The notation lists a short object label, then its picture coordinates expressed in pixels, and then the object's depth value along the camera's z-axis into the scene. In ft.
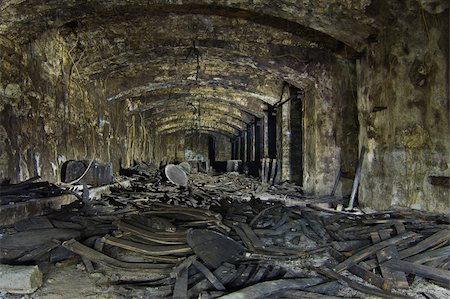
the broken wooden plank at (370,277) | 9.21
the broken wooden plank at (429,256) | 10.61
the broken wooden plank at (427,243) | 11.04
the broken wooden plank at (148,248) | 11.63
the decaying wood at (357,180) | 21.59
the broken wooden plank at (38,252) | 10.84
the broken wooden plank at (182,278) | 8.46
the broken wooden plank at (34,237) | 11.80
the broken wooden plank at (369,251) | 10.52
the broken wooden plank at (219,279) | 8.75
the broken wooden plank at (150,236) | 12.56
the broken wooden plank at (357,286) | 8.68
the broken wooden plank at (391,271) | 9.44
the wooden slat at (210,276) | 8.86
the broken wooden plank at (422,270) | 9.54
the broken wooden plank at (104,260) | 10.48
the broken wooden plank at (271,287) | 8.19
